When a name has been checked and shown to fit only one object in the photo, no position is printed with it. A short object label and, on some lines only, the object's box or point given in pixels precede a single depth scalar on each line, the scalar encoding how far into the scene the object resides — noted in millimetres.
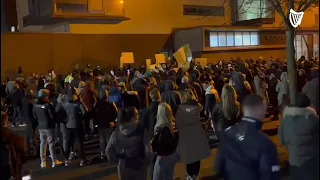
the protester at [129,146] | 5871
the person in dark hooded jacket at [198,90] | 12722
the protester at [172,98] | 9898
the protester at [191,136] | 7492
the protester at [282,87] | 12883
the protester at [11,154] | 5145
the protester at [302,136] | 6043
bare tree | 10461
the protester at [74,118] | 9508
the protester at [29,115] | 10337
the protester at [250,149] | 4152
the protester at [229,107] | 7683
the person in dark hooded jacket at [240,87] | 11133
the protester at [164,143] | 6535
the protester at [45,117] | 9305
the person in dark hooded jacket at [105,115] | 9688
